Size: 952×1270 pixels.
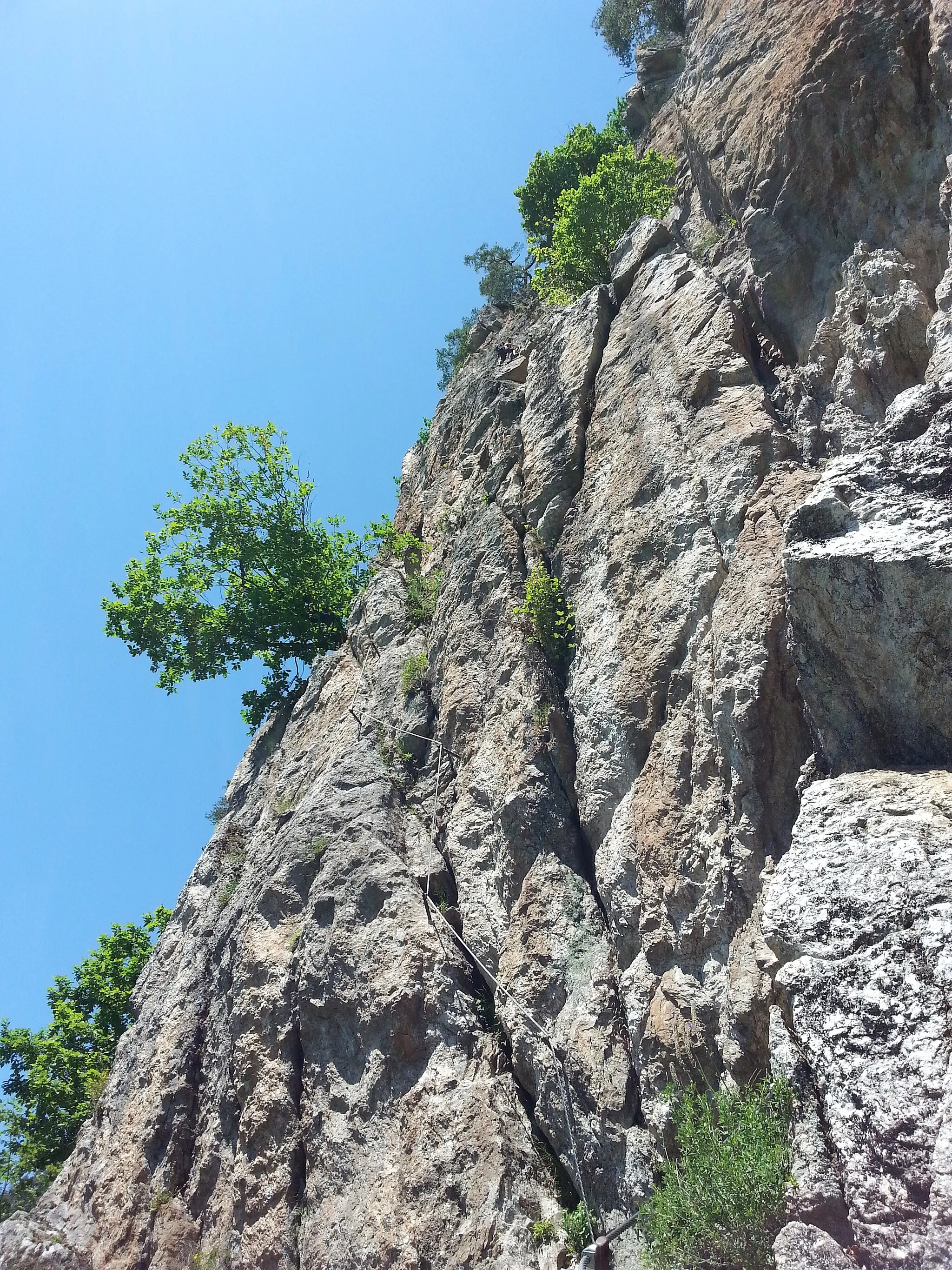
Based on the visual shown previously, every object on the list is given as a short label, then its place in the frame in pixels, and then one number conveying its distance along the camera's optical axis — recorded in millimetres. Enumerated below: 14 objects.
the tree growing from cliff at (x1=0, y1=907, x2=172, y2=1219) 23078
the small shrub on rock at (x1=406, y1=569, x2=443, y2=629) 15898
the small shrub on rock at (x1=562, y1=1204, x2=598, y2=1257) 8008
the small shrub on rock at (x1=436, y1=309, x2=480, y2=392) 32344
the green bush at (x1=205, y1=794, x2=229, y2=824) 20672
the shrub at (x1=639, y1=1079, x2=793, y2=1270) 5824
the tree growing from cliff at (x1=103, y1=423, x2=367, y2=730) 23734
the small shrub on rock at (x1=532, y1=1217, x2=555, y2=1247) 8273
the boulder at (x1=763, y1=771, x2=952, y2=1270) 4711
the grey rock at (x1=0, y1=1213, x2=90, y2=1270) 12914
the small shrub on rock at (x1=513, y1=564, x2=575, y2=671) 11461
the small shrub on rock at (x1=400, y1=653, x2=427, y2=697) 14289
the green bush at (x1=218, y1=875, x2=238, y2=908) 15484
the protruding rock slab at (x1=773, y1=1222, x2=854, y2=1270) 4855
